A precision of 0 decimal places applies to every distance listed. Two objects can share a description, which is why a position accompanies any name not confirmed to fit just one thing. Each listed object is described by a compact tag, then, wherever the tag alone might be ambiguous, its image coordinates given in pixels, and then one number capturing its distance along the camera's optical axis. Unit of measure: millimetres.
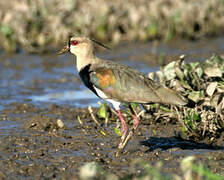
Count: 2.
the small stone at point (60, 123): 11979
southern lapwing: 10117
